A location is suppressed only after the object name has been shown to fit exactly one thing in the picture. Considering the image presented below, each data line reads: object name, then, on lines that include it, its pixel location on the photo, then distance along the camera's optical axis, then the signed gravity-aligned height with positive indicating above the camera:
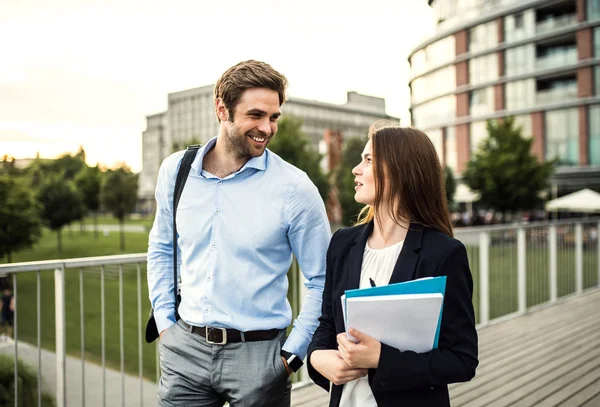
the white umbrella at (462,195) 42.47 +0.17
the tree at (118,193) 37.38 +0.65
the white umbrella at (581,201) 23.83 -0.26
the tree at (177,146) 31.00 +3.33
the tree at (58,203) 32.97 -0.01
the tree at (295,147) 29.77 +3.01
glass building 34.31 +8.76
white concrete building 76.69 +12.88
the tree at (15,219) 15.53 -0.46
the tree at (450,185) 37.09 +0.89
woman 1.51 -0.23
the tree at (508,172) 26.86 +1.28
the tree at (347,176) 37.78 +1.98
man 1.94 -0.24
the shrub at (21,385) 4.20 -1.58
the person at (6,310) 4.34 -0.96
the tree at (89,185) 48.69 +1.65
